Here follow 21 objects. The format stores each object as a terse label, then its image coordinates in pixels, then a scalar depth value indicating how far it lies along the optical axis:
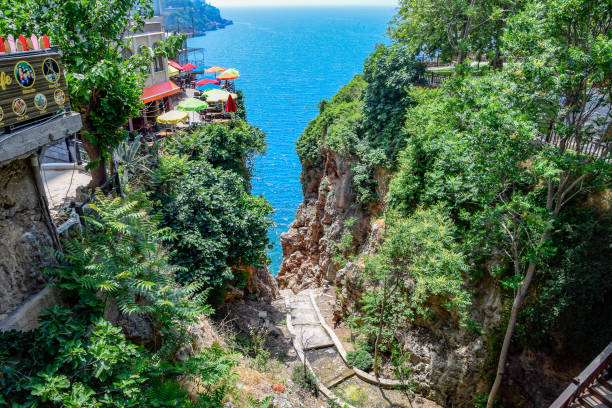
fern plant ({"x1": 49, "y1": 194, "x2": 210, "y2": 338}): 8.20
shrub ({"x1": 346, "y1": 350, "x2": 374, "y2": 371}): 16.78
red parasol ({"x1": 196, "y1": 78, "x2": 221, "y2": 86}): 36.88
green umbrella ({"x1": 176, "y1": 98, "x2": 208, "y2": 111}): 23.11
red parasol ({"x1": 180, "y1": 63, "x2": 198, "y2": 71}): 46.94
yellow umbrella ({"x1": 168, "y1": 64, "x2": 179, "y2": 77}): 31.02
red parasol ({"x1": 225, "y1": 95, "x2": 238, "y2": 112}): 24.61
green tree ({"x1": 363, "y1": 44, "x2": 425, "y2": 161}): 22.02
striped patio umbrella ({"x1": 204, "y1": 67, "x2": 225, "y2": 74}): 43.59
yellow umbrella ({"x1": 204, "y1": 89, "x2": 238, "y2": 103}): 27.76
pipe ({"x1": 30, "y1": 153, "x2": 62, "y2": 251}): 8.29
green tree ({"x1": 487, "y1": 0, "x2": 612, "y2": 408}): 9.58
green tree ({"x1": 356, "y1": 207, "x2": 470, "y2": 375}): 12.73
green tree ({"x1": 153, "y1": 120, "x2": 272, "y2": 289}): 15.43
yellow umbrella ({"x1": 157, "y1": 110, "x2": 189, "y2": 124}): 21.89
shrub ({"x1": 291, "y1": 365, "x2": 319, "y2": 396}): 15.31
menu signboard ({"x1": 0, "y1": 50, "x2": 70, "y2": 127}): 7.26
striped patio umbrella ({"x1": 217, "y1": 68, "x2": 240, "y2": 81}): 38.28
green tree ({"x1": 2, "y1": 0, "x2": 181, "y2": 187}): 9.28
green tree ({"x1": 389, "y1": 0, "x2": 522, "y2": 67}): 20.58
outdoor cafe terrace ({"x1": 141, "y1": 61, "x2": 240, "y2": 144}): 22.47
